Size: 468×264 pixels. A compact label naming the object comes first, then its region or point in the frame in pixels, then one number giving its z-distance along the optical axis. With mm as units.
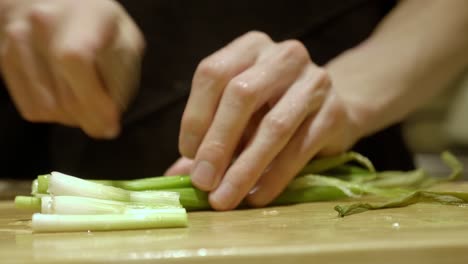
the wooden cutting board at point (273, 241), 450
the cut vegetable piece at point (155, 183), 580
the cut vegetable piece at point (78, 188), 538
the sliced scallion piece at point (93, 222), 509
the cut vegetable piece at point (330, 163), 624
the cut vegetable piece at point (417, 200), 544
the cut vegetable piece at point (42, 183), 547
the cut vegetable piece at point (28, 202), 547
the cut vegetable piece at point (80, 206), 522
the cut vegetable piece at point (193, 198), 577
